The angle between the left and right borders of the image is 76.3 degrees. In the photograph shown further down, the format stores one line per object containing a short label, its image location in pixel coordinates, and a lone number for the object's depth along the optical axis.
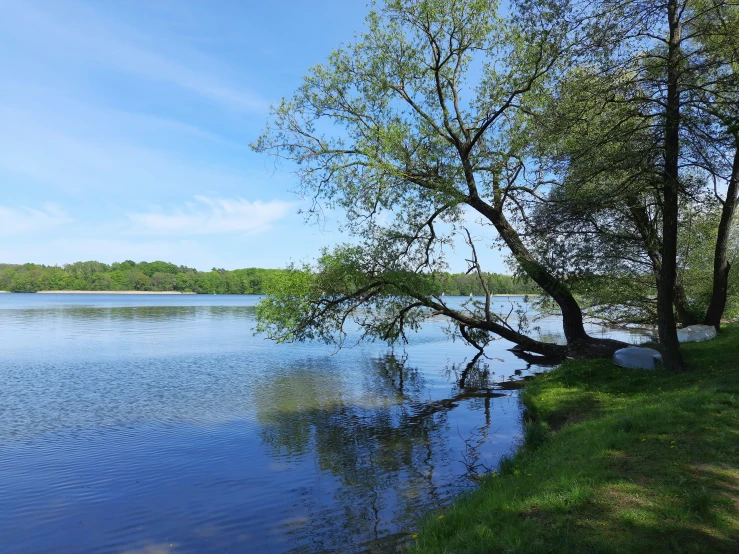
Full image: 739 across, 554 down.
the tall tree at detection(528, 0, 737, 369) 11.44
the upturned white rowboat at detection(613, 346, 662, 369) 14.74
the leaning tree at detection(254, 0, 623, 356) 17.70
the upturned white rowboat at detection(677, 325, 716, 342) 18.77
